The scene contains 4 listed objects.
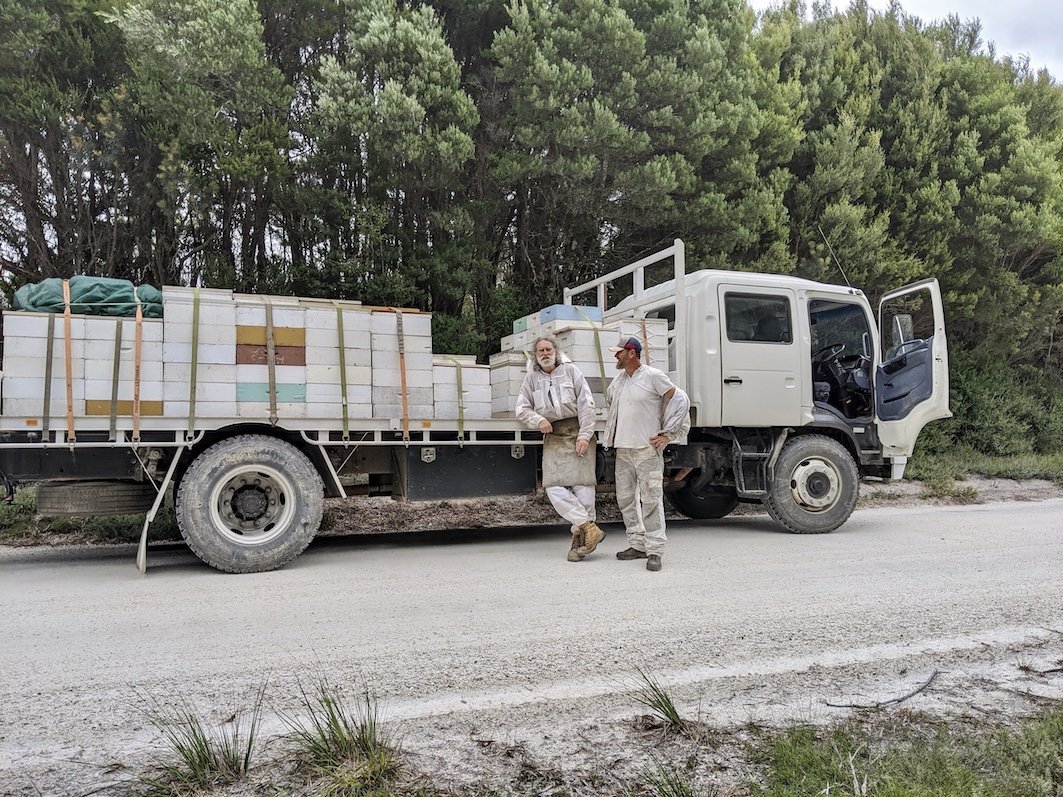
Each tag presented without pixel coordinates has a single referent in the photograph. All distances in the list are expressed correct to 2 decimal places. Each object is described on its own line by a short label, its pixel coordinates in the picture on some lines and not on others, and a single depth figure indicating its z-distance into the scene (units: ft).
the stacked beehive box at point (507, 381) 24.50
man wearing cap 20.79
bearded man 21.99
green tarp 19.16
